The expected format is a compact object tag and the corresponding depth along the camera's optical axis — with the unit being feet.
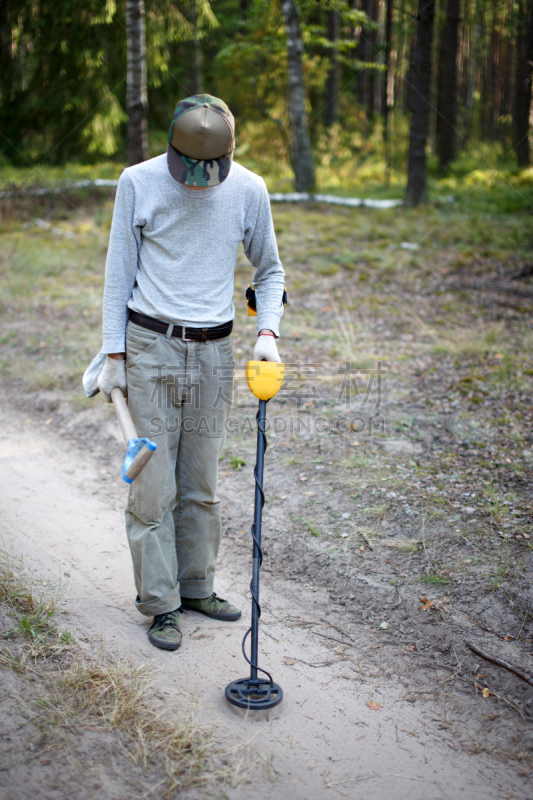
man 7.85
